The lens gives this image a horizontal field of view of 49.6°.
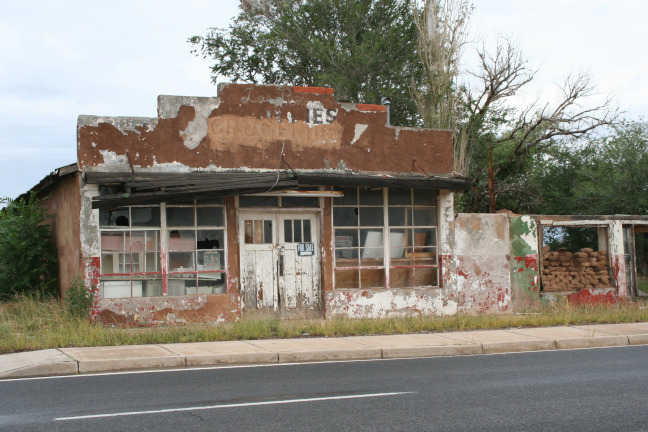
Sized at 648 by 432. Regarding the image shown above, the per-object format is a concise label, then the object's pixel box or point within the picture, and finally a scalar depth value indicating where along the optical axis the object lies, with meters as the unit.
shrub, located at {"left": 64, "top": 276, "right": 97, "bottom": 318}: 13.20
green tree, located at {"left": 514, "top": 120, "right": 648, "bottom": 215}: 28.81
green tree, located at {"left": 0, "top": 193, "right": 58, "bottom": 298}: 15.42
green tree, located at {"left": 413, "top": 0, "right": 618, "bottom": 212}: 25.64
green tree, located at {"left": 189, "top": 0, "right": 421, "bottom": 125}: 28.53
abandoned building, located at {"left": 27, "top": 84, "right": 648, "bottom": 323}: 13.84
